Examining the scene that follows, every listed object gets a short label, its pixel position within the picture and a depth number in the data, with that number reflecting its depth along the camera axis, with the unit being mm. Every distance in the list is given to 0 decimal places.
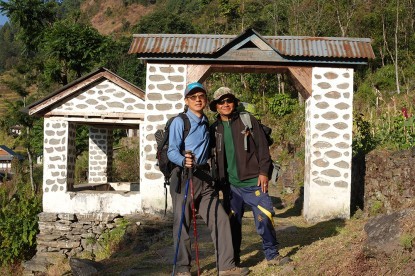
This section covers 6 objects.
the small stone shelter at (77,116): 11250
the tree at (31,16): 22188
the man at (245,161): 5141
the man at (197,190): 4844
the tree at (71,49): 19141
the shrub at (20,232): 12047
